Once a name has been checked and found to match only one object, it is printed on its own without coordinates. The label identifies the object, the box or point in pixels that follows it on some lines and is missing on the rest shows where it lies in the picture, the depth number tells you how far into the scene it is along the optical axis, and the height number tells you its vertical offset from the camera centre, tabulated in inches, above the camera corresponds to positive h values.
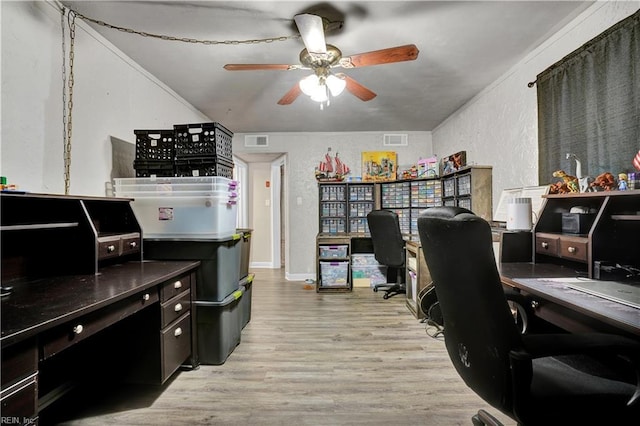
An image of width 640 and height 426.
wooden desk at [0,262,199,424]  35.4 -17.0
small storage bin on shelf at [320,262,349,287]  169.8 -33.2
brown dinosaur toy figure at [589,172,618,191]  63.7 +6.8
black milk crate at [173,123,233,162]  92.6 +23.8
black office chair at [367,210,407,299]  148.9 -13.1
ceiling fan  71.2 +42.1
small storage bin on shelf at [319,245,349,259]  172.7 -20.5
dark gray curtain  67.1 +28.2
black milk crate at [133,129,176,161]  95.0 +22.1
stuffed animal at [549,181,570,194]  74.7 +6.5
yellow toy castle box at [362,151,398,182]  197.5 +34.1
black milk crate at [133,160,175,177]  94.7 +15.5
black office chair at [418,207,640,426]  34.9 -15.7
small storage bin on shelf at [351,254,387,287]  177.0 -33.5
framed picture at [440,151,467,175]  151.7 +27.6
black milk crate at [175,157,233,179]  92.6 +15.6
